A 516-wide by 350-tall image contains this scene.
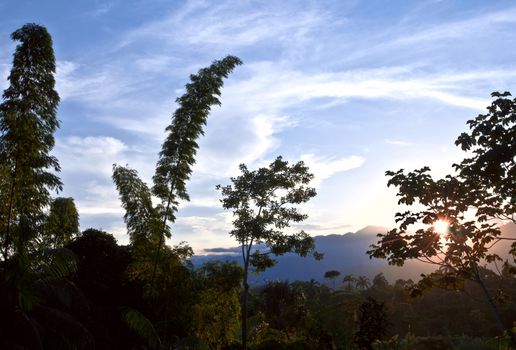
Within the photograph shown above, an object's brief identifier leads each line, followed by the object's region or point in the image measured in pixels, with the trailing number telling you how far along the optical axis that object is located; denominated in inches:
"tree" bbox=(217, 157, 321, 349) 669.3
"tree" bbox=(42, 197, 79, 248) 821.9
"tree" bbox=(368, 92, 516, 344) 222.1
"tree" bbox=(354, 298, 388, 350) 521.7
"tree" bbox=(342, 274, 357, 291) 2722.4
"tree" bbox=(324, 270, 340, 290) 2823.1
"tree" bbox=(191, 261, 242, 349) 596.4
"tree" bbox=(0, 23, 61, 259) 386.9
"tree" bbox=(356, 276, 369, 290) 3331.7
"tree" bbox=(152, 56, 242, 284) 530.9
